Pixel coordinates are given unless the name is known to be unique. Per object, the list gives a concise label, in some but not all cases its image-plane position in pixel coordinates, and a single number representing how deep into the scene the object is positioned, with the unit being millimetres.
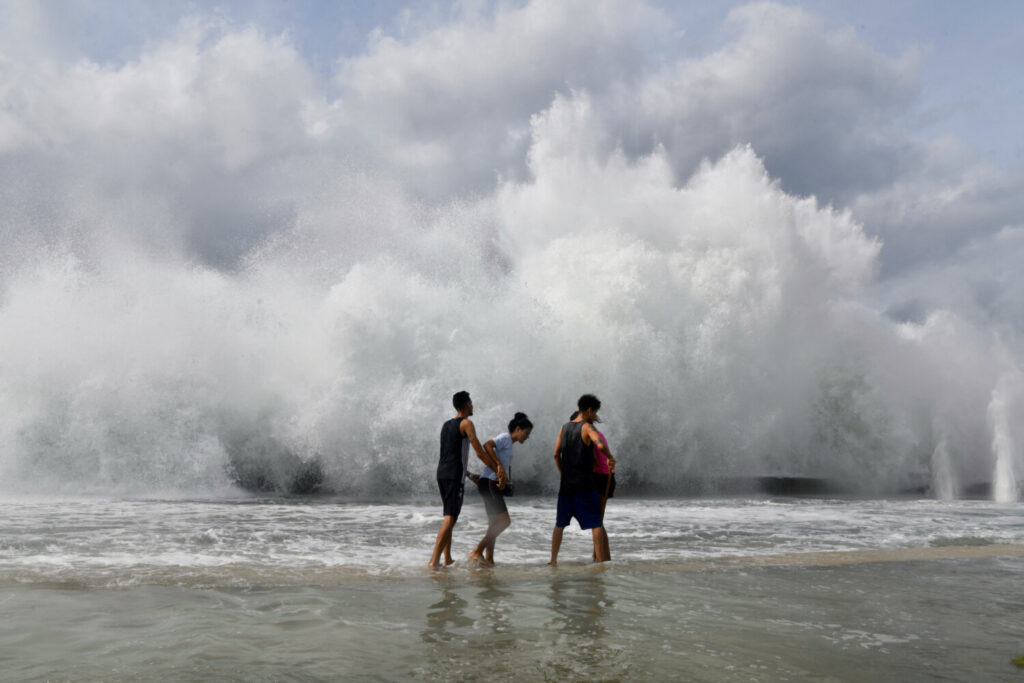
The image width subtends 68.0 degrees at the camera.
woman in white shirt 7621
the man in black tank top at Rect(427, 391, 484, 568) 7422
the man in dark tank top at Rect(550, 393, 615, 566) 7633
